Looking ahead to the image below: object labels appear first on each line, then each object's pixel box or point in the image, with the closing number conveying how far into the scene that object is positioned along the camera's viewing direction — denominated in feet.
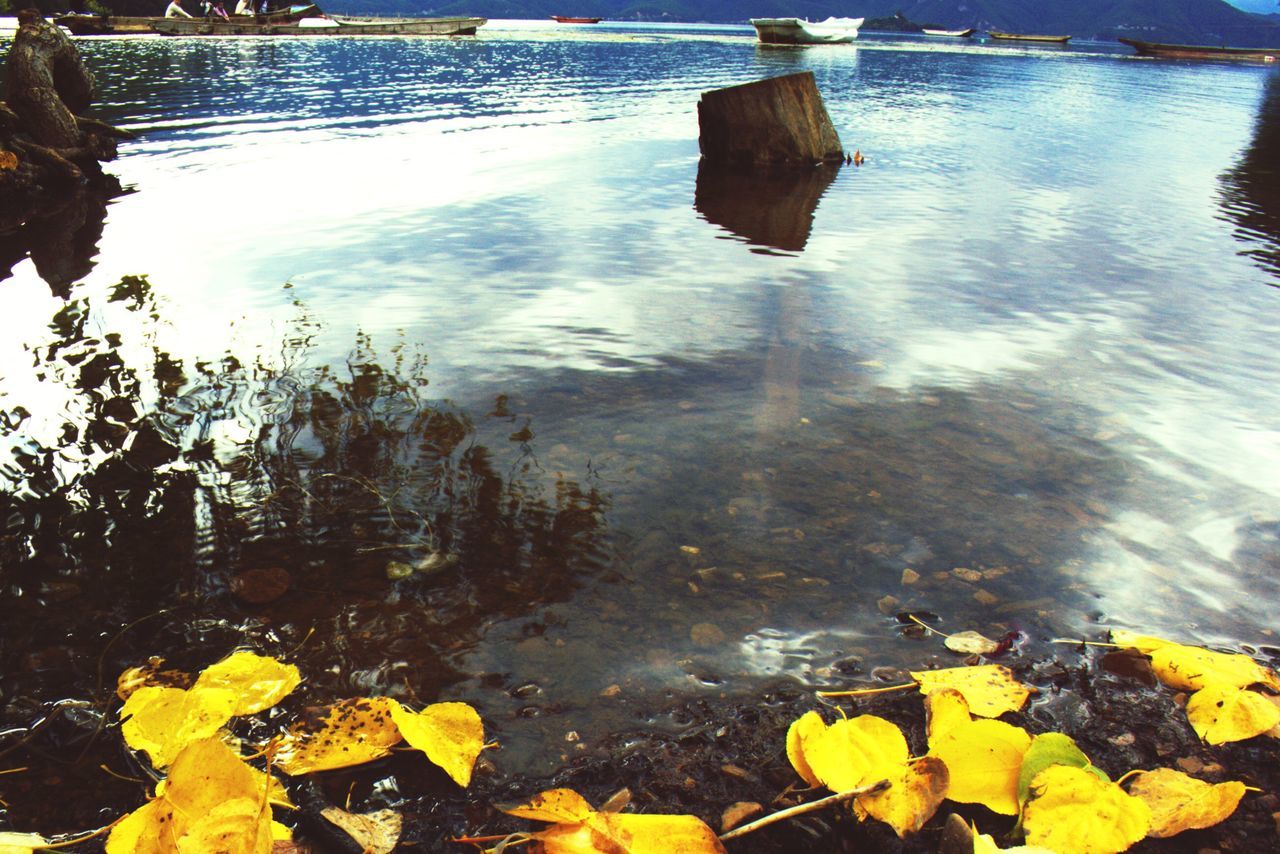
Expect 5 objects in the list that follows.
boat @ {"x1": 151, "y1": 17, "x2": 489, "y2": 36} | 152.47
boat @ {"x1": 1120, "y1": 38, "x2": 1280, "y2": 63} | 174.33
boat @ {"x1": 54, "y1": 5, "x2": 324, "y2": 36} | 134.56
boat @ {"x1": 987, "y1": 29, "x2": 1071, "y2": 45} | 250.28
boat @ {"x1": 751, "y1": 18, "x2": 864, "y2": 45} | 176.50
